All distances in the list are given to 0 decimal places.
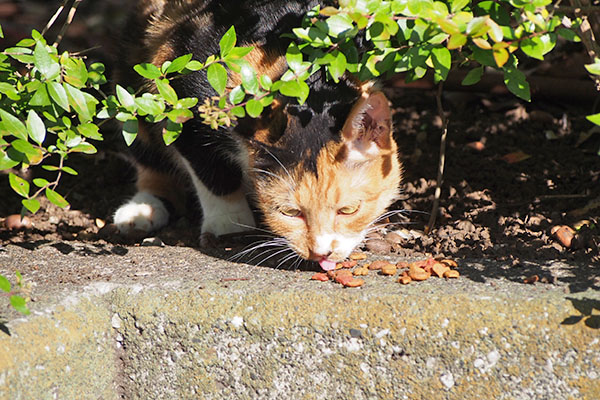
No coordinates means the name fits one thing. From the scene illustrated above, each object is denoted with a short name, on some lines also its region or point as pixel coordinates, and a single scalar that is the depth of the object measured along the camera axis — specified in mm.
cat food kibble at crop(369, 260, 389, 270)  4574
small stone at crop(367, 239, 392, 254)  5109
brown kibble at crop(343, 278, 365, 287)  4187
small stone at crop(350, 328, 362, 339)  3918
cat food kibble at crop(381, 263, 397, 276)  4389
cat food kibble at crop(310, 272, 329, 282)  4401
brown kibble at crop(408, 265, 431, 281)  4211
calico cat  4629
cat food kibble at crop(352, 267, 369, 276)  4449
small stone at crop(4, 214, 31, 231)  5914
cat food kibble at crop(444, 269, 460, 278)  4254
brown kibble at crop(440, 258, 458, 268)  4461
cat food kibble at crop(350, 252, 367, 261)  4832
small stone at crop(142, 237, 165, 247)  5451
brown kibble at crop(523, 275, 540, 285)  4094
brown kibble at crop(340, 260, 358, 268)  4672
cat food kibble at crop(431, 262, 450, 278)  4281
